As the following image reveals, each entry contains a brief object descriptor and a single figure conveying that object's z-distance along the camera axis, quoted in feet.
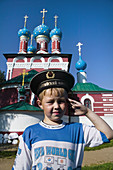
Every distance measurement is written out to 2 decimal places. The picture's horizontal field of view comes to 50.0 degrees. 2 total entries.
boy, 3.52
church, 23.48
